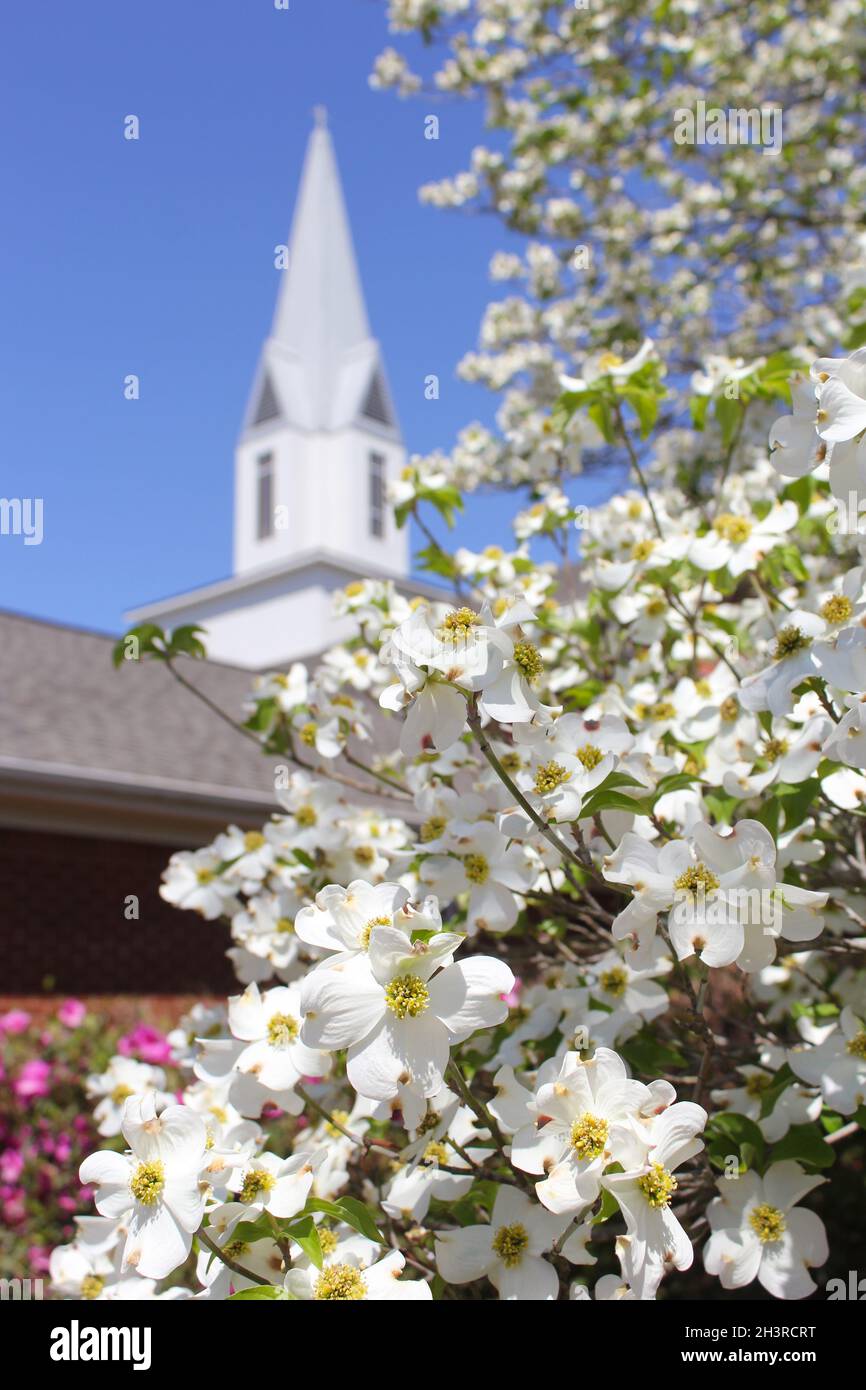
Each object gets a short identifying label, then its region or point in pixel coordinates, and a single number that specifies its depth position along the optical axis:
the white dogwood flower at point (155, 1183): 1.15
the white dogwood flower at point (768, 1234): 1.34
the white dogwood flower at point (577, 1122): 1.10
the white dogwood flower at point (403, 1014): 1.08
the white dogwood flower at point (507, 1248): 1.28
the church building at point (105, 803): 6.07
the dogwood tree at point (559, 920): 1.14
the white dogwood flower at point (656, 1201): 1.08
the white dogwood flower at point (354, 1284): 1.12
